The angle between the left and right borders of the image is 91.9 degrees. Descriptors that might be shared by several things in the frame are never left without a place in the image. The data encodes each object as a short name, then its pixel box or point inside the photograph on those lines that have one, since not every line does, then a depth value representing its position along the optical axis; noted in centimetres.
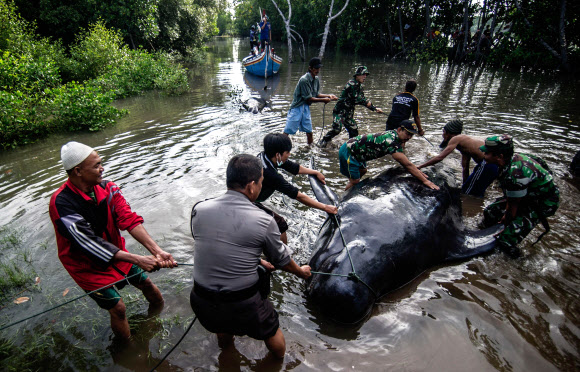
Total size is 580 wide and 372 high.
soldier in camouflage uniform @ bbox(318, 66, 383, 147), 632
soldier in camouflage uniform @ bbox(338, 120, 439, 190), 385
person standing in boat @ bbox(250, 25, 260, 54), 2067
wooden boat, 1598
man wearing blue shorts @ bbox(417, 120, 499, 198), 442
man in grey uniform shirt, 179
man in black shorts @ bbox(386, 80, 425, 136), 585
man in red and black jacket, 199
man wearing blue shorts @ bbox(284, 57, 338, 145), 624
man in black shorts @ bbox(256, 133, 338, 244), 307
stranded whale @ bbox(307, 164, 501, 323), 254
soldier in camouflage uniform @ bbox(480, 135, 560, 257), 314
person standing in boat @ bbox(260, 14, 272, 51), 1811
